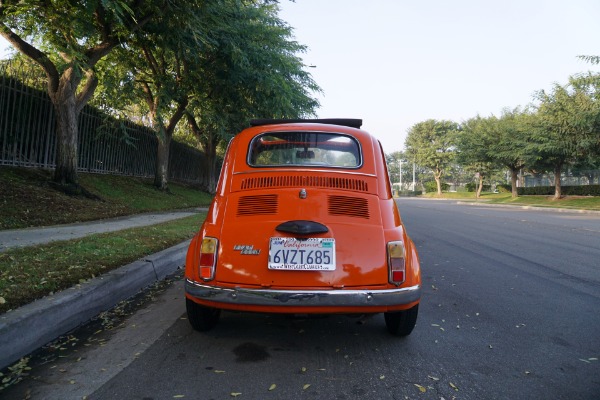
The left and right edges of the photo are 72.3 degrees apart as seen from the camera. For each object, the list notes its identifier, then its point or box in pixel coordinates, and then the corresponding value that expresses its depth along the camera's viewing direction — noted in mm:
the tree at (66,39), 7840
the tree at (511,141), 32928
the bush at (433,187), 73000
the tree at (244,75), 13707
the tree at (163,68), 9820
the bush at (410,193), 77312
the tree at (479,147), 39156
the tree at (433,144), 65000
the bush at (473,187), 62866
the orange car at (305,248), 2869
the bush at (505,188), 52688
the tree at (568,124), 26734
